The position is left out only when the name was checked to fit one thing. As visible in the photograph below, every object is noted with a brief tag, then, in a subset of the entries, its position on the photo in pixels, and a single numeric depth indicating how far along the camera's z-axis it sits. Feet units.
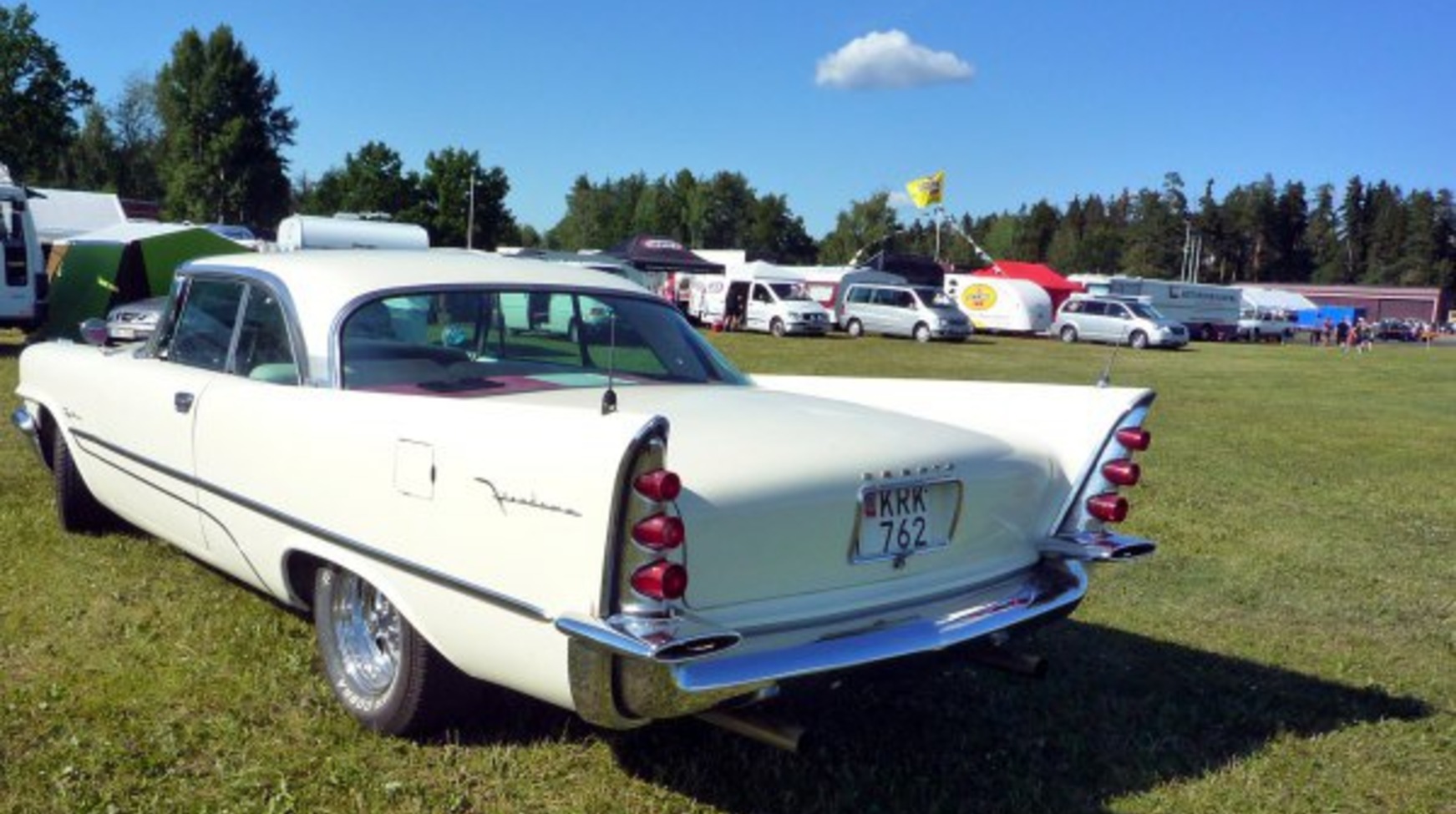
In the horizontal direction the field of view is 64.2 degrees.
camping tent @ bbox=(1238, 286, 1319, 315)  220.64
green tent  54.85
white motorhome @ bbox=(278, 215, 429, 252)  62.03
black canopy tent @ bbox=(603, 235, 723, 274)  138.51
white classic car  8.66
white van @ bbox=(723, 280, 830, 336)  115.03
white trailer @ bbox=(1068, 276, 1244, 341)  162.50
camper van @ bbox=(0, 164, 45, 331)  50.08
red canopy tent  170.81
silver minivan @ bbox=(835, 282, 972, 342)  116.06
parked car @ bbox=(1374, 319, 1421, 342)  210.38
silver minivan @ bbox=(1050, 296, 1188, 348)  121.29
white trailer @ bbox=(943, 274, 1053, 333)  137.39
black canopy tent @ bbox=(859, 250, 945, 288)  166.81
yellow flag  229.86
